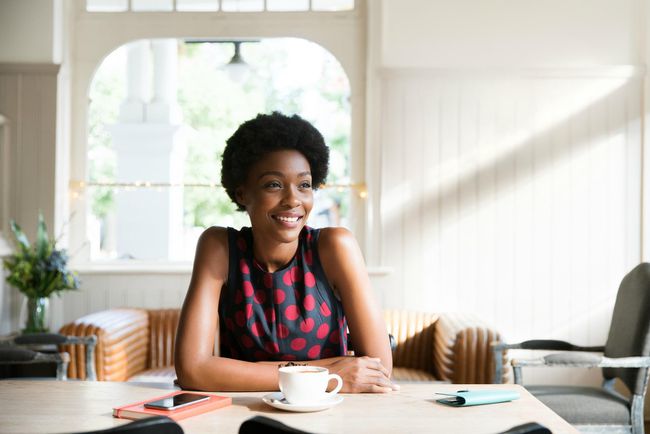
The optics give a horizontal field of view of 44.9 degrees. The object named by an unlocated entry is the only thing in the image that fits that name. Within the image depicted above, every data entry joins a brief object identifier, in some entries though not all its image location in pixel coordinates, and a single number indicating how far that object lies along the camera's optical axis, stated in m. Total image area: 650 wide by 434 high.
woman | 1.95
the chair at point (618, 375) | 2.85
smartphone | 1.43
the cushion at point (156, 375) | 3.64
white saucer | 1.45
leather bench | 3.44
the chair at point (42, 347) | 2.82
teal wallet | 1.52
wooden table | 1.35
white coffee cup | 1.45
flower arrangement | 3.87
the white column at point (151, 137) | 5.11
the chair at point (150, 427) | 1.00
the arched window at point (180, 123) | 5.09
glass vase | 3.90
